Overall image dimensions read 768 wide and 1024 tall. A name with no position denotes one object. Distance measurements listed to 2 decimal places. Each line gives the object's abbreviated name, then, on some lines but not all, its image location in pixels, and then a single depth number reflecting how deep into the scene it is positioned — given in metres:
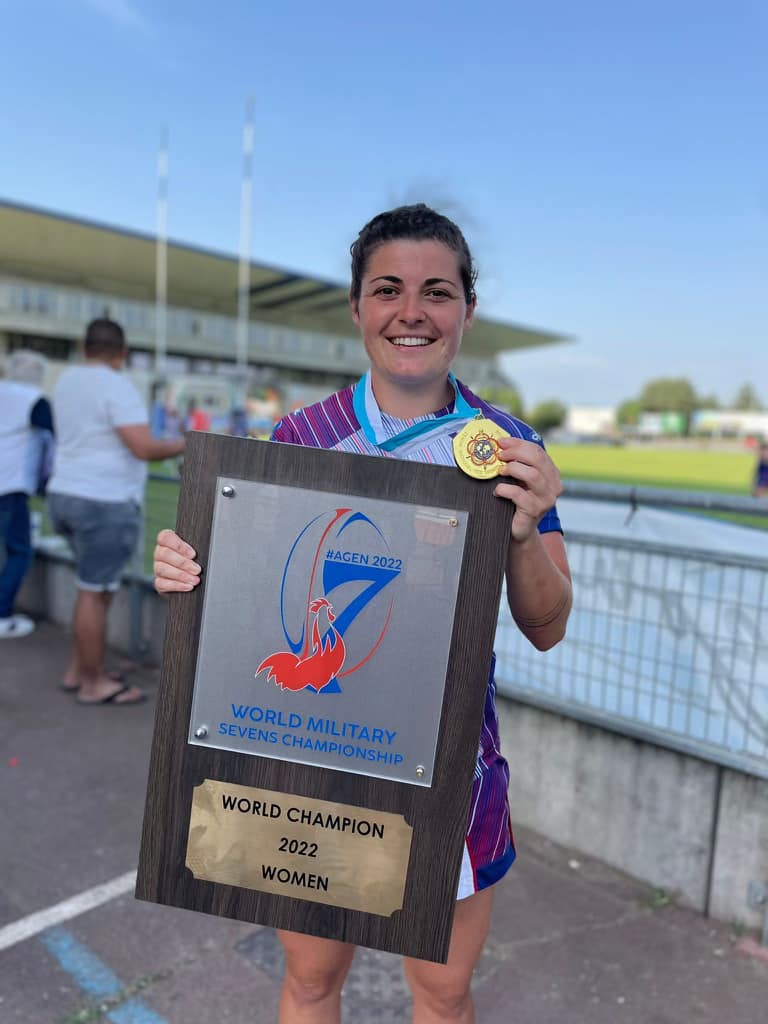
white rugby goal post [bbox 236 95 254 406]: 45.66
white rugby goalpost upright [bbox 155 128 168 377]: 42.78
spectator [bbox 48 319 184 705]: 4.28
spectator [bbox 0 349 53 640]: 5.45
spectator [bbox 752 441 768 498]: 15.66
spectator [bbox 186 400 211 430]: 25.22
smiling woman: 1.50
